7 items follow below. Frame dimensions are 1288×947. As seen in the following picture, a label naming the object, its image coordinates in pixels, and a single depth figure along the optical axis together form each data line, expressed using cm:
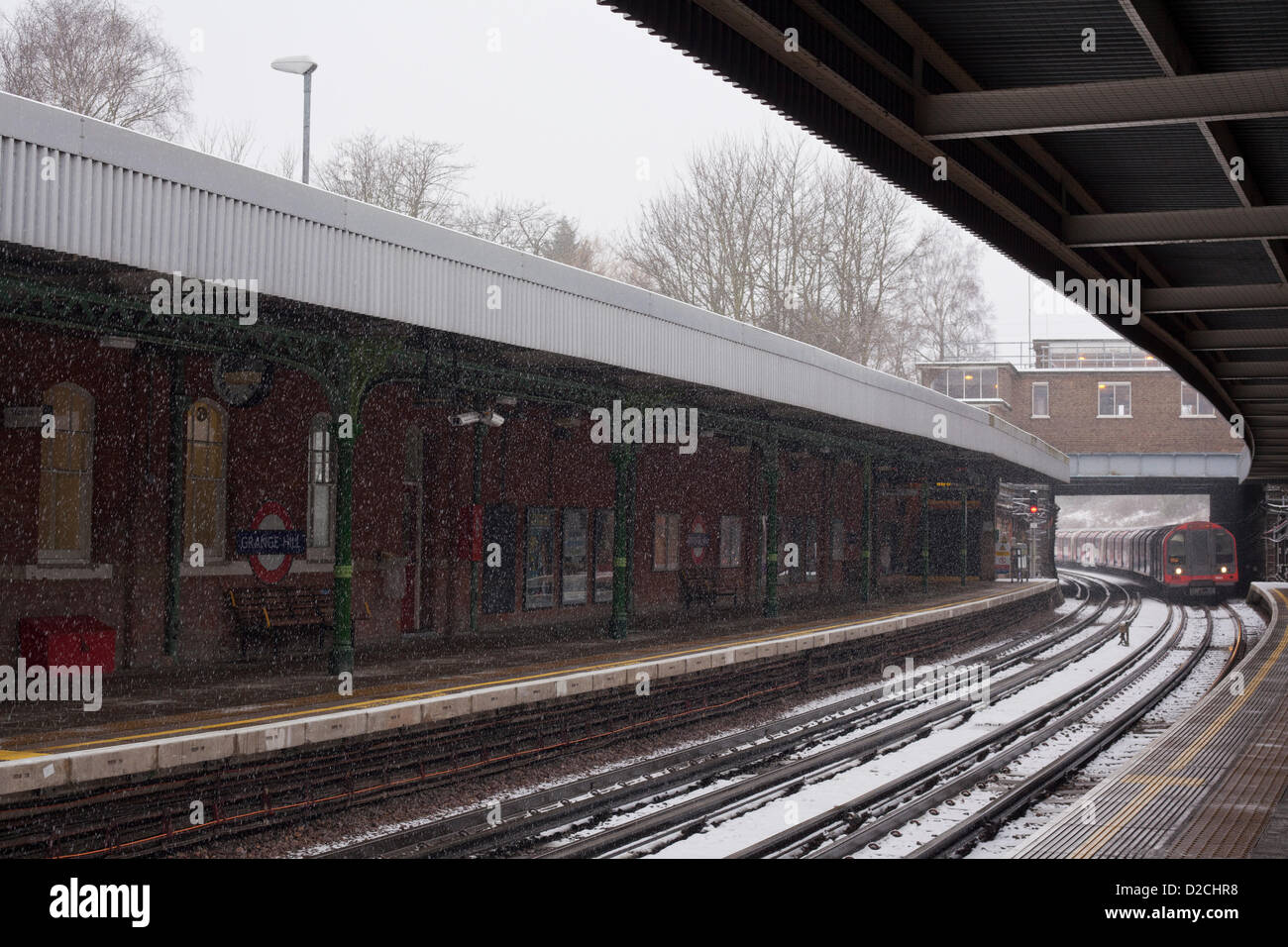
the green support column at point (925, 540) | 2938
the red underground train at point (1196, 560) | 4069
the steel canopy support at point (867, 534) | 2559
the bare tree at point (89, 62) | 2761
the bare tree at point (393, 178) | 3575
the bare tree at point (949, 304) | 5334
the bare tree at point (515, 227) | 4128
